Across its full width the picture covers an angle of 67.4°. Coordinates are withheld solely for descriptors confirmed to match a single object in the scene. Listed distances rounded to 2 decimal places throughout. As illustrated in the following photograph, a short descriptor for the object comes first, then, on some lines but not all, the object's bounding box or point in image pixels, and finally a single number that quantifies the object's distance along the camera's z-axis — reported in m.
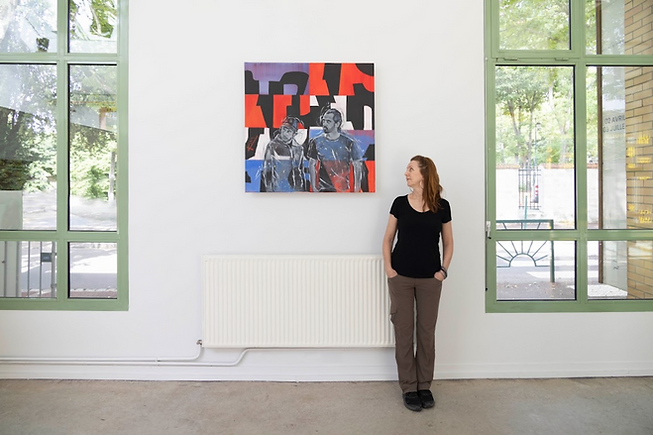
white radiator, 3.39
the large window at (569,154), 3.56
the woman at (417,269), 3.09
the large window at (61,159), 3.51
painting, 3.41
